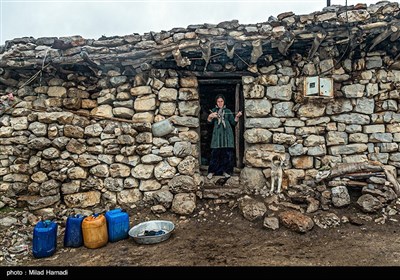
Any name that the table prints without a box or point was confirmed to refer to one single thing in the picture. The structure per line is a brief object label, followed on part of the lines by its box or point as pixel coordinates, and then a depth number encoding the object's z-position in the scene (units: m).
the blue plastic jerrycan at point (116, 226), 4.01
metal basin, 3.82
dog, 4.78
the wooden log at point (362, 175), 4.51
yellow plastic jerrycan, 3.84
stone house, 4.73
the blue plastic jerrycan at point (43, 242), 3.67
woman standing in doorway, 5.41
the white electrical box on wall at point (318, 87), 4.67
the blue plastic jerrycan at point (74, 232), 3.92
